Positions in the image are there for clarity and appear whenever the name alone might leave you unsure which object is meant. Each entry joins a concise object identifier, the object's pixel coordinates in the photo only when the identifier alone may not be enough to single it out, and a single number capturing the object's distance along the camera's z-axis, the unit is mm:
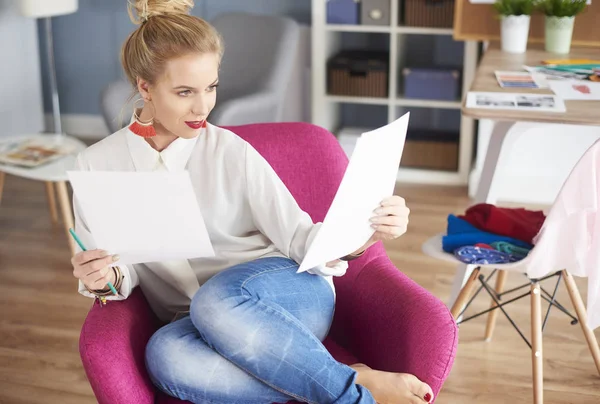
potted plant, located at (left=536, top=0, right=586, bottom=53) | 2826
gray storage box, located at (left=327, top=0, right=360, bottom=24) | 3752
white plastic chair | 1813
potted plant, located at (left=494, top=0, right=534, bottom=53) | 2852
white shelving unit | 3707
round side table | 2986
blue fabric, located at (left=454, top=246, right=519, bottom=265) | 1985
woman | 1553
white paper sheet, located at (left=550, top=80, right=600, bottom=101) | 2275
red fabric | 2066
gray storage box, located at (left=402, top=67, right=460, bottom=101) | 3742
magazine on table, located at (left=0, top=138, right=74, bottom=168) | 3123
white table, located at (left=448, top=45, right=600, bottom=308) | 2119
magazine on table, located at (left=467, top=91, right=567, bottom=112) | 2164
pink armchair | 1537
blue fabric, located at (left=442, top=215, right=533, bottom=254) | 2053
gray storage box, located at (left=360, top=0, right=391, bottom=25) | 3717
